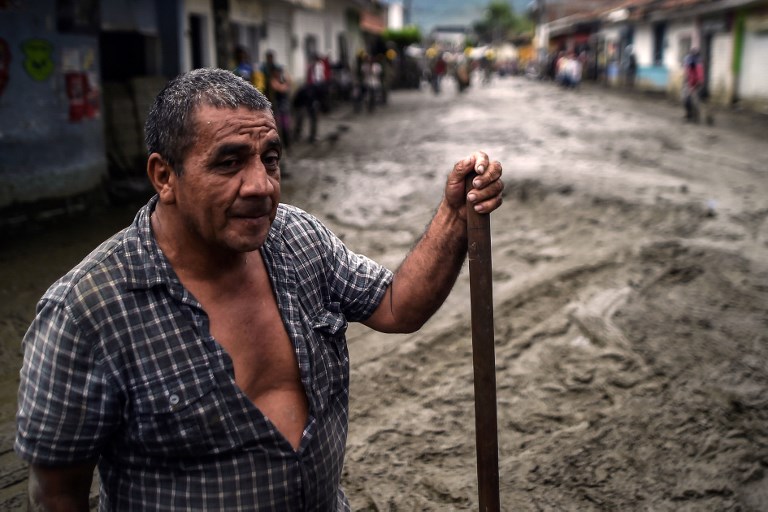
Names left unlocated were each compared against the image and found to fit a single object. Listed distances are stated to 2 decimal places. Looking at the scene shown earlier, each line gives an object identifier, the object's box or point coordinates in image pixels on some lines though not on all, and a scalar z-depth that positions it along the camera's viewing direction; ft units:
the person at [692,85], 50.21
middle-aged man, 4.99
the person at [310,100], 44.57
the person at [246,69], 34.01
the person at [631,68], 95.50
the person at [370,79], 67.97
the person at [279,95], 37.24
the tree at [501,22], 265.54
